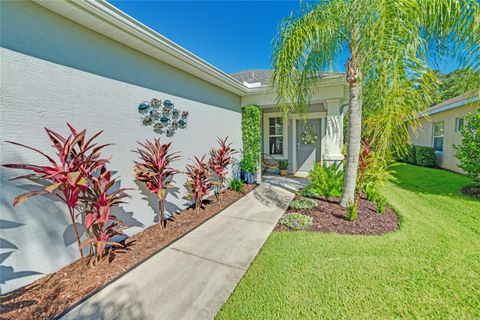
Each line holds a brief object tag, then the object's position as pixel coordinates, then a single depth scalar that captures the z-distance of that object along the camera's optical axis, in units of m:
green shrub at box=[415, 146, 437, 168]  10.08
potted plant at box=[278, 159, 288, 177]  8.43
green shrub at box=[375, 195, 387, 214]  3.92
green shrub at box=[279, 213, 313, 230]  3.58
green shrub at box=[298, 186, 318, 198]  5.19
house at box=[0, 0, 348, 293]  2.05
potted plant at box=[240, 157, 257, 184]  6.74
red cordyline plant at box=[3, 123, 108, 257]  2.06
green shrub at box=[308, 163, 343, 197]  4.97
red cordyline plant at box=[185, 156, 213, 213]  4.25
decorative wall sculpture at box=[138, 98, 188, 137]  3.53
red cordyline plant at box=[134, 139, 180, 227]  3.26
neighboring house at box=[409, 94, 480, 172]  8.37
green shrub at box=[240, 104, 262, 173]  6.67
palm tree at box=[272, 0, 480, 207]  2.63
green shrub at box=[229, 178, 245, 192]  6.07
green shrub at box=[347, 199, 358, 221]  3.56
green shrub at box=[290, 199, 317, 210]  4.36
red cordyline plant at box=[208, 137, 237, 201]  5.11
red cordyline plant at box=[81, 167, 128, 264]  2.39
